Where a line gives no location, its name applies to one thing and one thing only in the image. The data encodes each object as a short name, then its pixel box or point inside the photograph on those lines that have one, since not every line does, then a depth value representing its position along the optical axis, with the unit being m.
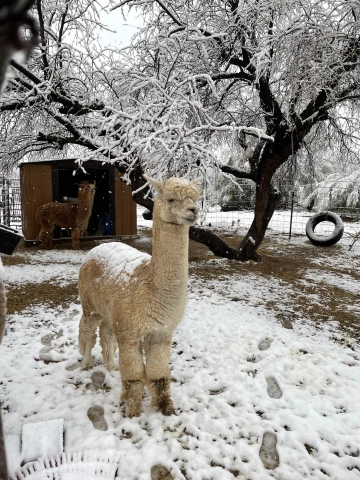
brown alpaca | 8.91
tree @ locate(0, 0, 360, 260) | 4.99
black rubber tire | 10.12
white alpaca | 2.38
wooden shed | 9.77
